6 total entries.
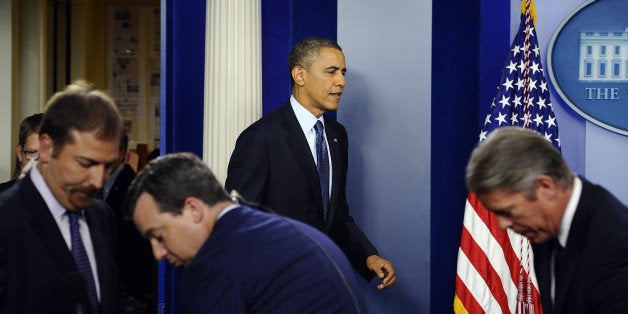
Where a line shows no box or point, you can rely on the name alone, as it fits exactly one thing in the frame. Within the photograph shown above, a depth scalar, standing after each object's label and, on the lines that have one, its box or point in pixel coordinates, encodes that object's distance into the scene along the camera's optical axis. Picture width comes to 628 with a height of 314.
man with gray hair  5.81
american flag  7.43
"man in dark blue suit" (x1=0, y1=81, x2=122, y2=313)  5.88
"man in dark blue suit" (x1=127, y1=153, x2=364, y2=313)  5.70
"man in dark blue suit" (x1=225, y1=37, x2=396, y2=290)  7.00
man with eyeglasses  7.16
